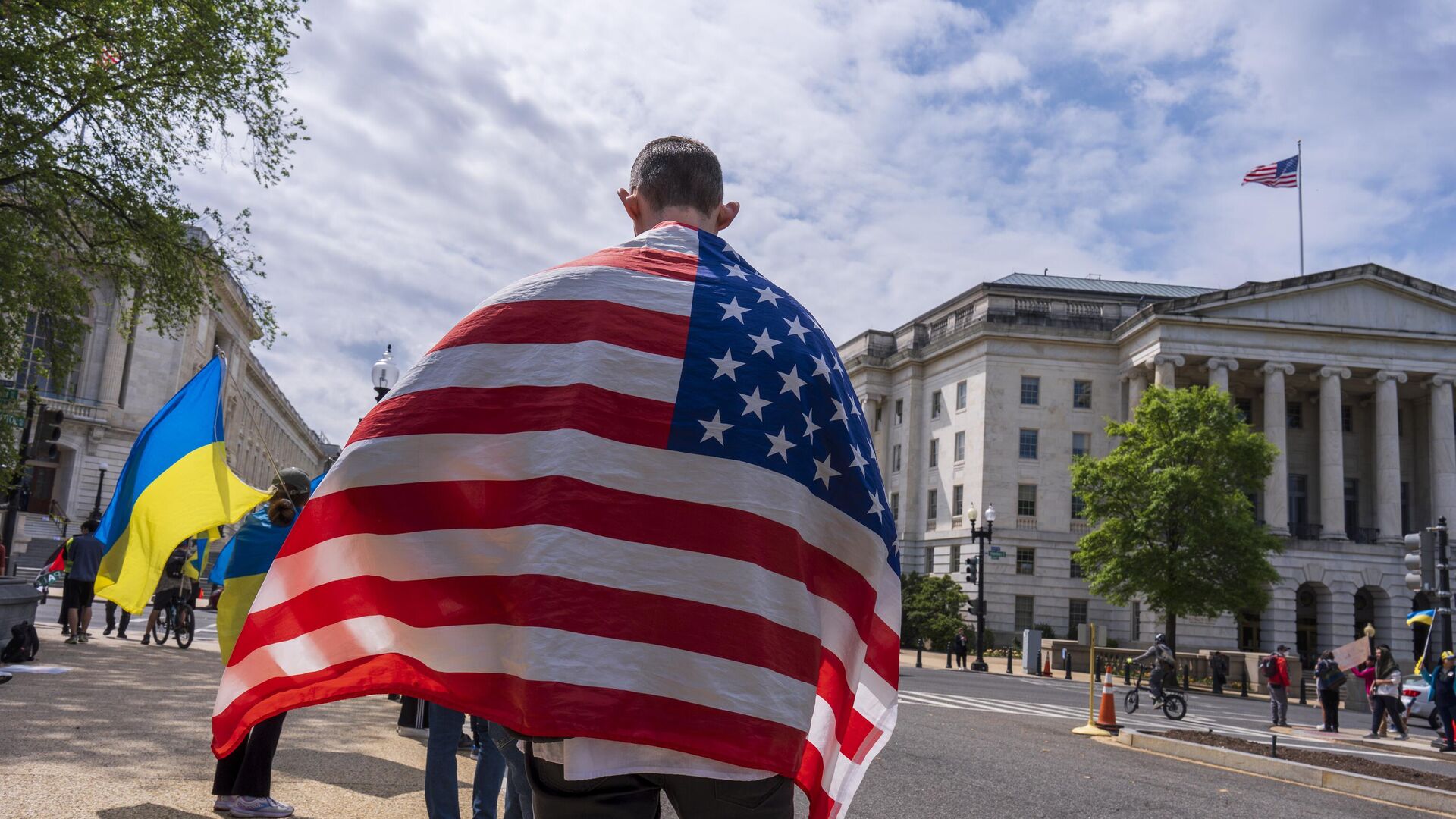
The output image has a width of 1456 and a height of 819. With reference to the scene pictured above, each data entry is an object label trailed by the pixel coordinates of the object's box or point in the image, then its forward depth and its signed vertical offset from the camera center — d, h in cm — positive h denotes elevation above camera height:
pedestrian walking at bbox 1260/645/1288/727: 2334 -141
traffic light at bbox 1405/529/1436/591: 2048 +134
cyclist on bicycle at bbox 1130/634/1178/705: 2445 -125
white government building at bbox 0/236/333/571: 5666 +721
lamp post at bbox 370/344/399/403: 1390 +236
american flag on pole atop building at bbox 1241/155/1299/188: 5316 +2245
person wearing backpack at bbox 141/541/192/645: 1999 -93
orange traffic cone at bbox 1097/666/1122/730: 1817 -182
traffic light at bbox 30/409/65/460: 2081 +187
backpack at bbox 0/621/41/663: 1312 -148
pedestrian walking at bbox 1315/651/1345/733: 2323 -144
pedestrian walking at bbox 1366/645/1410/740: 2220 -132
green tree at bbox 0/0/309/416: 1702 +676
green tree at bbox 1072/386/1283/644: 4162 +404
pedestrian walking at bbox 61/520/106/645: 1734 -76
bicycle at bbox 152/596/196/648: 2009 -161
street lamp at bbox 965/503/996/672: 4253 +0
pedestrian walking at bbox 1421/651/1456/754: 1966 -115
